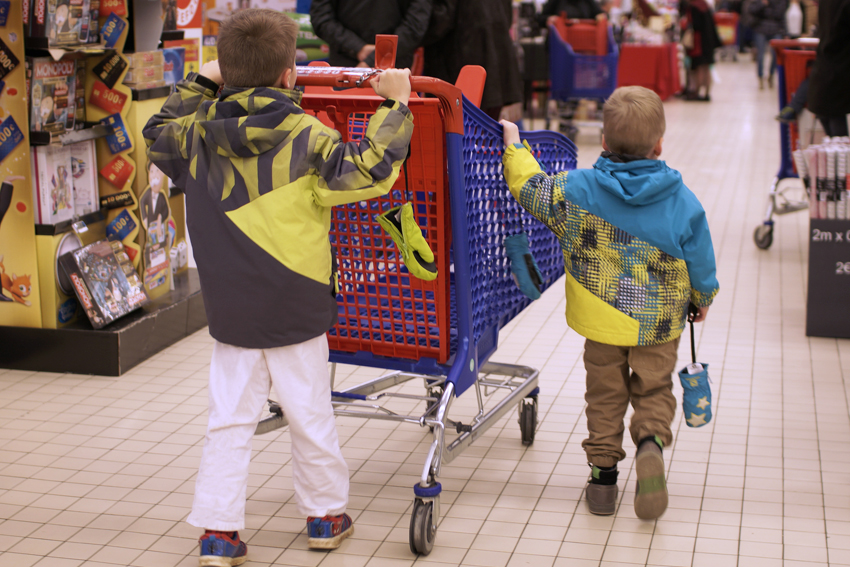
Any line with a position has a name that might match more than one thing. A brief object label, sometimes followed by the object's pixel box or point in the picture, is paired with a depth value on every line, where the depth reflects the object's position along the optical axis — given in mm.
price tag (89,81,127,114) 4336
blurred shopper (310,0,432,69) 4805
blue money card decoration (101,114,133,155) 4375
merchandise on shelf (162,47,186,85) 4805
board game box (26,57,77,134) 3971
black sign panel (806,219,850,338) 4590
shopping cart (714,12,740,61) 23141
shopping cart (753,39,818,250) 6004
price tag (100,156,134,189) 4473
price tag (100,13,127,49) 4266
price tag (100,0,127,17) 4266
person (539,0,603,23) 11633
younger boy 2682
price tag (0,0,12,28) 3809
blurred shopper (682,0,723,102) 14859
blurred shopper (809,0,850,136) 5234
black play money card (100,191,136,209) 4438
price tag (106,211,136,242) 4523
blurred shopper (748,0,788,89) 17844
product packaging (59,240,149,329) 4148
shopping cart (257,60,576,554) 2580
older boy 2357
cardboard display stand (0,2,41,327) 3855
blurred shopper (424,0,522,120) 5055
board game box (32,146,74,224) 4066
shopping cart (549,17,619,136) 10516
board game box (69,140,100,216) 4328
